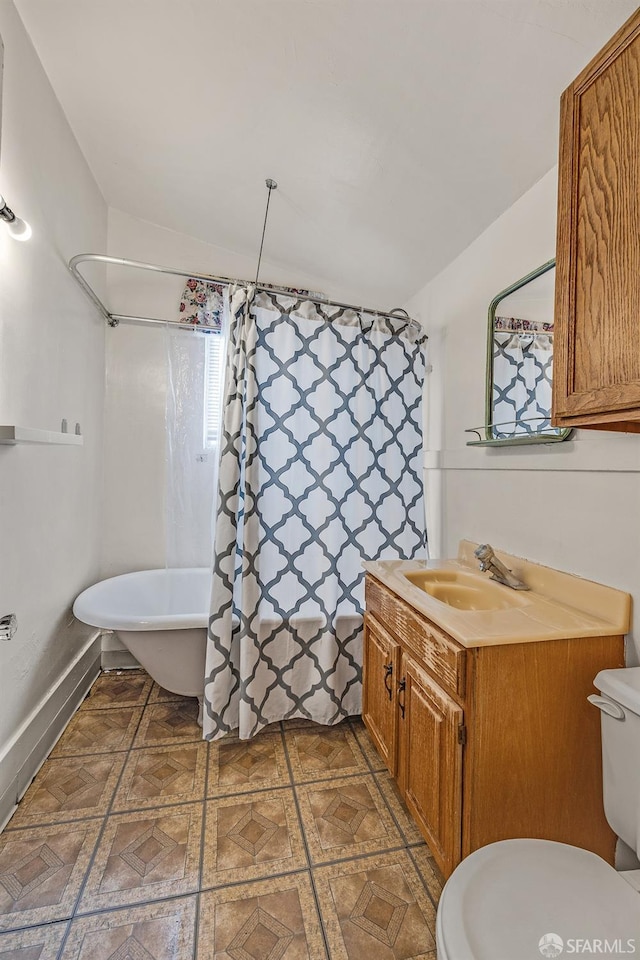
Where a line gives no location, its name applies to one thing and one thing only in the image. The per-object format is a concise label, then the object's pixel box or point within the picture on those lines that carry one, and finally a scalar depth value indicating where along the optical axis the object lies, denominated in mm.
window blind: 2285
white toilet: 716
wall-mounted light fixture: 1338
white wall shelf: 1113
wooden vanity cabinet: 1082
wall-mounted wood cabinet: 887
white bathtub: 1870
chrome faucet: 1513
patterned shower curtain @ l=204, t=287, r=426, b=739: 1872
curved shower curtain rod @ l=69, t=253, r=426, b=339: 1887
